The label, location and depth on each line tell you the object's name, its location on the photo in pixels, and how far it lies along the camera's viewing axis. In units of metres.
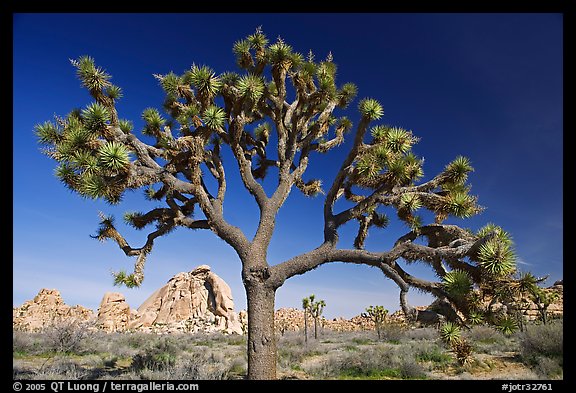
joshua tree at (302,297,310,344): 24.62
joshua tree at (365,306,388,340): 23.07
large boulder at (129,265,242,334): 32.22
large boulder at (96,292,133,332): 28.23
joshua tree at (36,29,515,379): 6.69
